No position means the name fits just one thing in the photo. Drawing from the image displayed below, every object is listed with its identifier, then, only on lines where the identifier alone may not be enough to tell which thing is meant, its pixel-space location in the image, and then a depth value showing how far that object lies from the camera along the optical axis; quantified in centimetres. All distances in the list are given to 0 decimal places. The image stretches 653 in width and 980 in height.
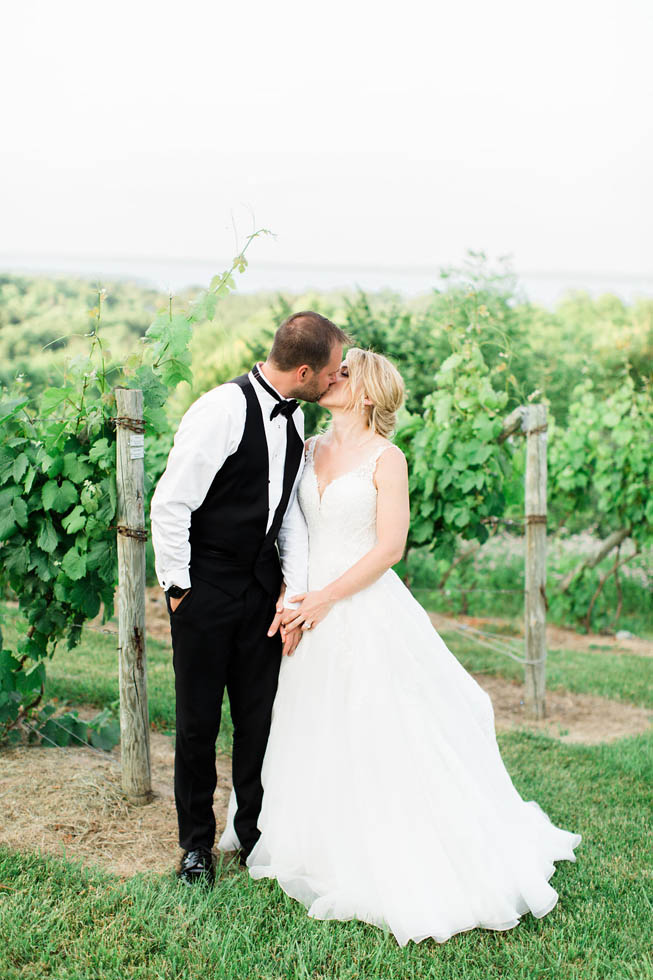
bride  264
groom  266
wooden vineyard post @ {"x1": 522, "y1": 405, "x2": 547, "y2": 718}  516
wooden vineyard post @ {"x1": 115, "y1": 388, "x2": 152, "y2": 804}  326
